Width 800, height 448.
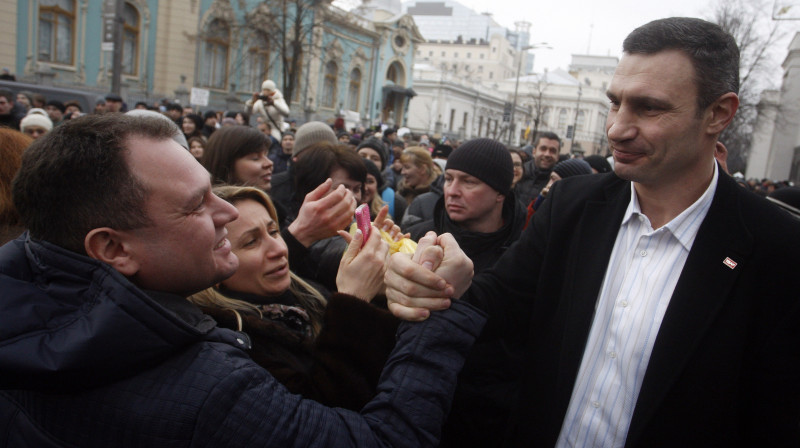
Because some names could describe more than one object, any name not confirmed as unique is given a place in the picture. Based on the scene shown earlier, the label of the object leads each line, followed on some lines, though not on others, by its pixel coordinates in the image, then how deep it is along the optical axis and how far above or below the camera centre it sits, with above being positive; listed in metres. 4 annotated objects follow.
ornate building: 17.98 +2.59
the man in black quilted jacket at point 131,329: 1.13 -0.49
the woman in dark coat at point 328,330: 1.62 -0.66
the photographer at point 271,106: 8.70 +0.24
